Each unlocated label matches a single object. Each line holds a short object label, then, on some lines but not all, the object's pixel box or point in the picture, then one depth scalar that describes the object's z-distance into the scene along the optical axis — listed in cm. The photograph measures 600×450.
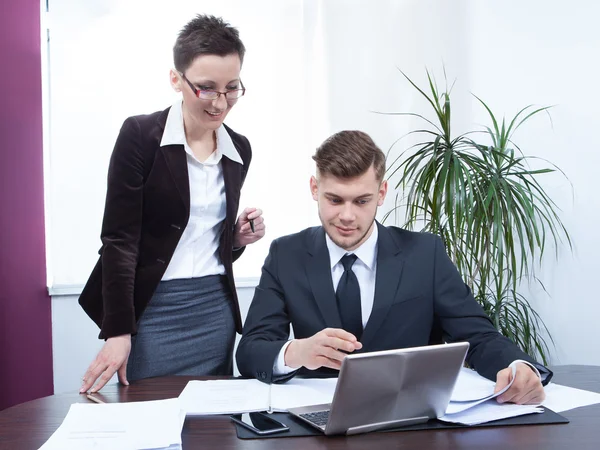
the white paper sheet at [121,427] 118
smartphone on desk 126
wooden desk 119
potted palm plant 292
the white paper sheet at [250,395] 141
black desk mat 125
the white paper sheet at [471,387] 144
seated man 179
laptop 117
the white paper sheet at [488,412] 131
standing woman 181
